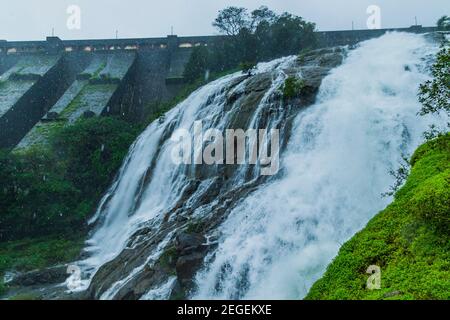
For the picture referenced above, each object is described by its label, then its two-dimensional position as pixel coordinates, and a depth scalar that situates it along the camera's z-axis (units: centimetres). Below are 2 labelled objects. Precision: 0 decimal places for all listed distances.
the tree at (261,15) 3197
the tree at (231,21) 3306
